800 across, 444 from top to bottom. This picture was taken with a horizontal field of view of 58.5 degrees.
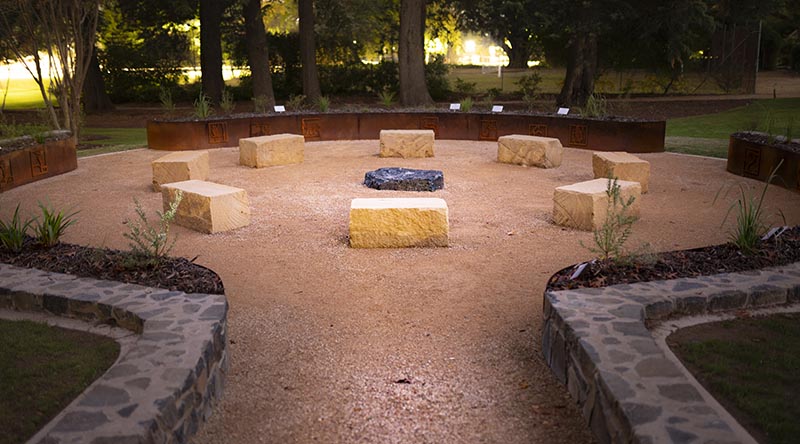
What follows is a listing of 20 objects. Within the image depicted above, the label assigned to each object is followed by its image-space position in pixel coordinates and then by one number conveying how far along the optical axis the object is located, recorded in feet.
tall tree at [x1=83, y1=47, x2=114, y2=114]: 77.05
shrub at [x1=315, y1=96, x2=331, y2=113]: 52.37
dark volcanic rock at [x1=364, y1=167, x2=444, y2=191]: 32.45
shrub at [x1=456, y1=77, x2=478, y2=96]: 87.86
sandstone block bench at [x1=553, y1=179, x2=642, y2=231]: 25.48
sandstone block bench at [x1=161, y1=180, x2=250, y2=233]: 25.52
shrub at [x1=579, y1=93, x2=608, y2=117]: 47.35
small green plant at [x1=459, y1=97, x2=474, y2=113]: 51.80
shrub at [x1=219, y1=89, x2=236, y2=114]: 50.91
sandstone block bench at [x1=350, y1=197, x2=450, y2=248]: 23.37
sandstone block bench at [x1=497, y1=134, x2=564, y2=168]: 39.09
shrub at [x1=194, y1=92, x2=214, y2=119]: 47.62
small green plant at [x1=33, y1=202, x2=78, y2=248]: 19.24
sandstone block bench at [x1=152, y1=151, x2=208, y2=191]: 33.32
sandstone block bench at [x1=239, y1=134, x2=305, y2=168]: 39.34
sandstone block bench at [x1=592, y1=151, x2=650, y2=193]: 32.45
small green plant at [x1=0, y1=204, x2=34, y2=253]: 19.08
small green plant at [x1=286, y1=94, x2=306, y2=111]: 52.90
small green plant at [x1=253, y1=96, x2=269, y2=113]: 52.85
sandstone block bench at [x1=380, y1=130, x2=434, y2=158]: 42.65
